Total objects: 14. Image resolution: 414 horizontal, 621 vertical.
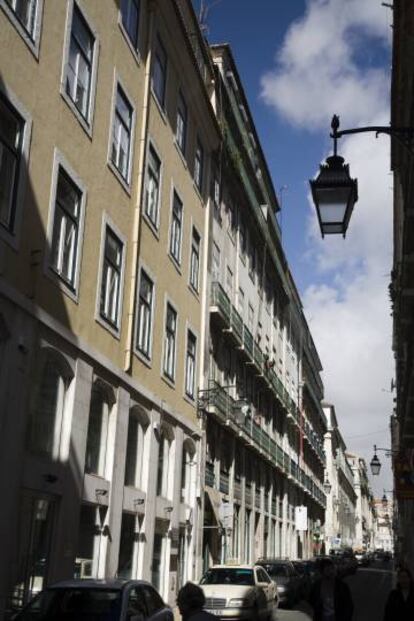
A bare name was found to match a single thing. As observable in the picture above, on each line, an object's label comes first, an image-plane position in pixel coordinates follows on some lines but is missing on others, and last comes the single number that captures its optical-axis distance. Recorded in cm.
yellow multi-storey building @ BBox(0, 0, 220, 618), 1403
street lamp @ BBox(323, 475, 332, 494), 8303
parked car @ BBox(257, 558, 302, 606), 2619
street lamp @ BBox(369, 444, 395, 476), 4081
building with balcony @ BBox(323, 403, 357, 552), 9325
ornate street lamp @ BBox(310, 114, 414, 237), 776
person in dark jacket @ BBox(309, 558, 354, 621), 855
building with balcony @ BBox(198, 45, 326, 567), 2997
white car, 1869
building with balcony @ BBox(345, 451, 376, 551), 15131
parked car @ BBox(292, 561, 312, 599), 2928
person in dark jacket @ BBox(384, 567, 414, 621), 788
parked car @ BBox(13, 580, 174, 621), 962
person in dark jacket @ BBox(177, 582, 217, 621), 553
